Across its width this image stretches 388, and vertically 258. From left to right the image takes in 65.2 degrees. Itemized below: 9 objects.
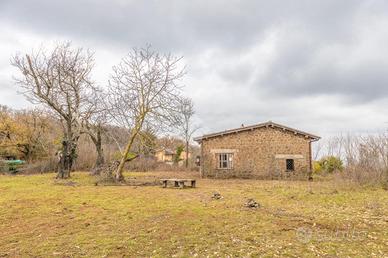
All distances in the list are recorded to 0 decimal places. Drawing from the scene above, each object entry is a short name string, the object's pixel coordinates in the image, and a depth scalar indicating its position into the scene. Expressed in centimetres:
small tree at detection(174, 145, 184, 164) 3772
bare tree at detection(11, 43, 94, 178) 2038
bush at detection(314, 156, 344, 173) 2515
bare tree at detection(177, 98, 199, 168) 4059
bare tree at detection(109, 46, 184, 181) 1850
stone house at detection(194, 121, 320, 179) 2253
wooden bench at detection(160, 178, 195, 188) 1625
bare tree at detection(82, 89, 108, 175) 2186
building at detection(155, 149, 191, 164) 5077
